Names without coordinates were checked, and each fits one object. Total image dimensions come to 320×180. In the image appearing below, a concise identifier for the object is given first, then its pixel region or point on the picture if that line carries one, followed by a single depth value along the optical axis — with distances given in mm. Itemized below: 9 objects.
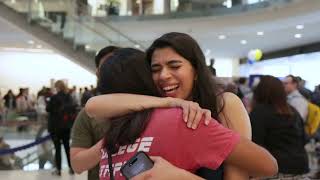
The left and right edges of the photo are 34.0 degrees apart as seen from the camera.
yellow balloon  18164
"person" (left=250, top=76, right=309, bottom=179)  3328
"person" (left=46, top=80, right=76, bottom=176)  7965
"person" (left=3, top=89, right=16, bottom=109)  13235
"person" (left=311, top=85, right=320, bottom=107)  8433
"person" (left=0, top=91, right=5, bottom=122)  10332
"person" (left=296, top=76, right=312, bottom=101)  7359
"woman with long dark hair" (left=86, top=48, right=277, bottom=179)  1312
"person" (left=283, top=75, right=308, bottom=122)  5824
